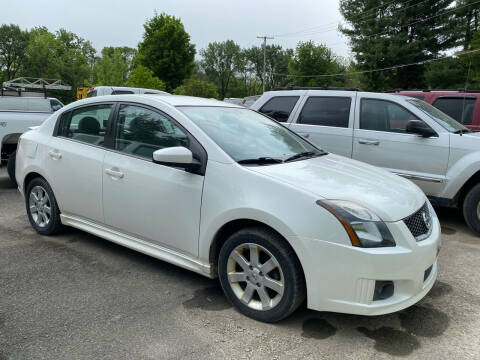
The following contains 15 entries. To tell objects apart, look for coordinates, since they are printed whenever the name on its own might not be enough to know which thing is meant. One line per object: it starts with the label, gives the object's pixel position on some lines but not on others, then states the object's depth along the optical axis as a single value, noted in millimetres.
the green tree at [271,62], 83312
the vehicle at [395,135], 5363
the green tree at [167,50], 44375
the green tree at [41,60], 48250
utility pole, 60803
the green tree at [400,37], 30547
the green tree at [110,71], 45875
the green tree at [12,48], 55531
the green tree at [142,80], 27750
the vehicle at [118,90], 14588
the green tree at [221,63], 86000
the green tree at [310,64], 47469
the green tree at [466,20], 28594
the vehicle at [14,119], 7285
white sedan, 2754
